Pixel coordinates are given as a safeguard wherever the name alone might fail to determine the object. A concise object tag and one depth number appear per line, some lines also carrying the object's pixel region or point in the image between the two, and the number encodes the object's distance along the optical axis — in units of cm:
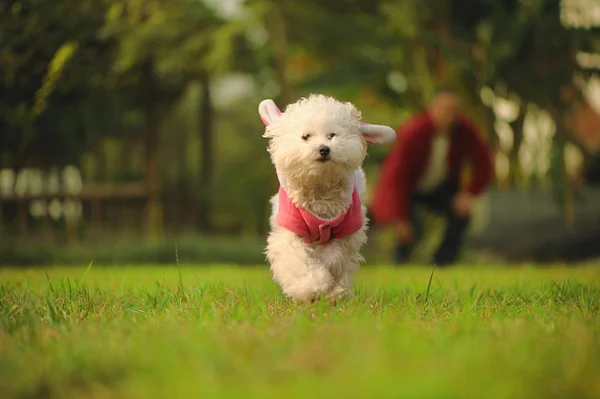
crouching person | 802
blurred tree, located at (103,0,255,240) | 1062
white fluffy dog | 377
